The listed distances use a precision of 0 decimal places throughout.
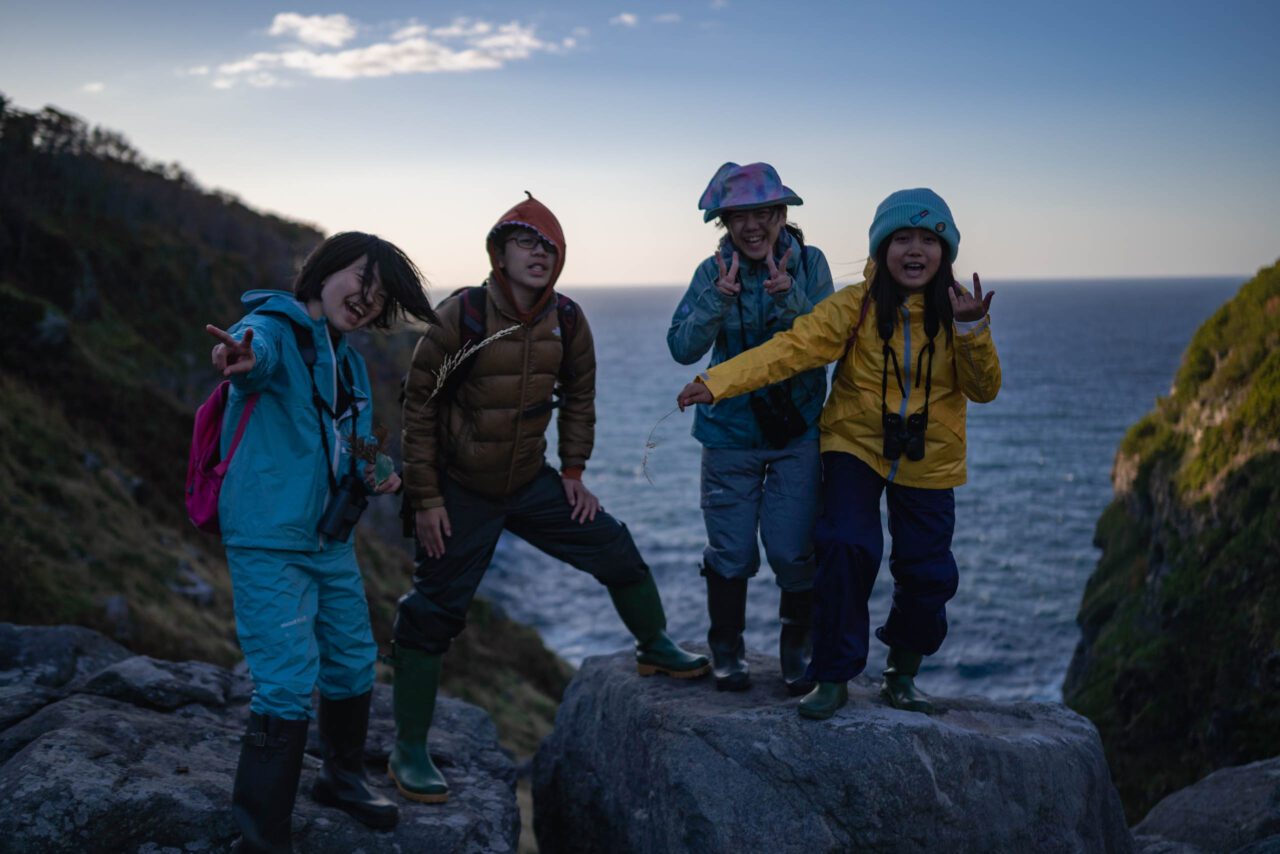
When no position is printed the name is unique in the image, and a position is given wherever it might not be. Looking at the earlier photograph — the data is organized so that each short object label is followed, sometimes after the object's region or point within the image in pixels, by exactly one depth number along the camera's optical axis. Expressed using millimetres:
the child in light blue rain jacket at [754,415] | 4859
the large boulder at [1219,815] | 5336
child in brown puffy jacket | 4762
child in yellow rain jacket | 4586
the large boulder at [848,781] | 4461
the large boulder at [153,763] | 4082
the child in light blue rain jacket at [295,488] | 4031
